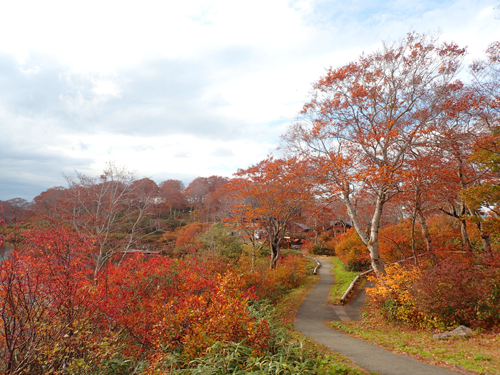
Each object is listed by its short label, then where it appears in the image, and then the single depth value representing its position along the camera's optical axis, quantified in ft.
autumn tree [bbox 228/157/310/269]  54.13
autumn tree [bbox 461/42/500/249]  27.94
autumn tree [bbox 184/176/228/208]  171.22
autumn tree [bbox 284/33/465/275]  37.06
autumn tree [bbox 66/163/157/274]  46.55
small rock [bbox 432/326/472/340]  24.26
